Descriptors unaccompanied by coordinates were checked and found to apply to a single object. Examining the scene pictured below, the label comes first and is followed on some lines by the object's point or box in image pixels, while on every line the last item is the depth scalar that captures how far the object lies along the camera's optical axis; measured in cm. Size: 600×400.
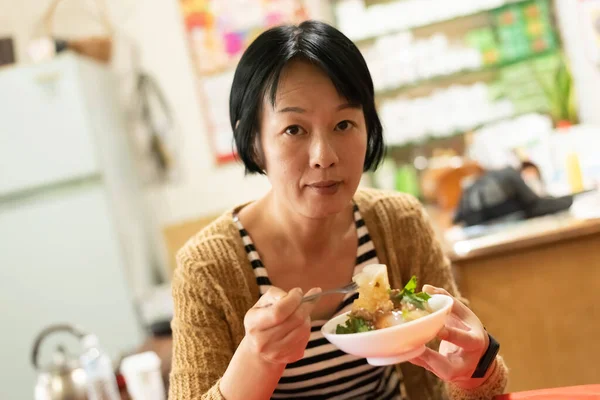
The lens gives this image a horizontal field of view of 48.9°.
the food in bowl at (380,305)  92
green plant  340
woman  103
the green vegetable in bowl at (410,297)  94
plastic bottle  169
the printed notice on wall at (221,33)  355
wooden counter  180
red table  95
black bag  203
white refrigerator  300
